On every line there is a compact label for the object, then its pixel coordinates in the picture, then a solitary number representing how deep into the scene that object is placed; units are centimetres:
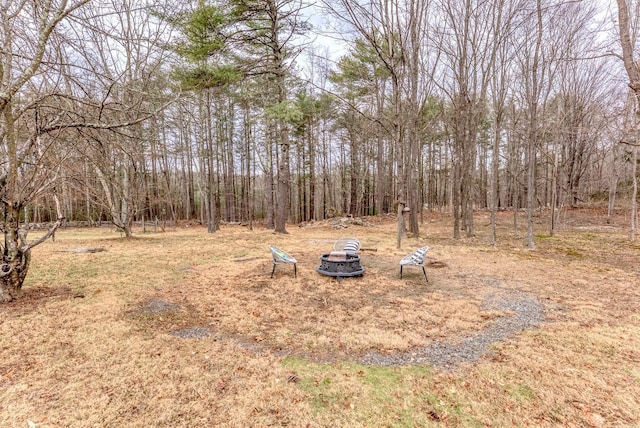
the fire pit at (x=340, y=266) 561
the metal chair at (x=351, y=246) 652
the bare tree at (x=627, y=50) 434
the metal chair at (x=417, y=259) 548
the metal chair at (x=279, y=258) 547
